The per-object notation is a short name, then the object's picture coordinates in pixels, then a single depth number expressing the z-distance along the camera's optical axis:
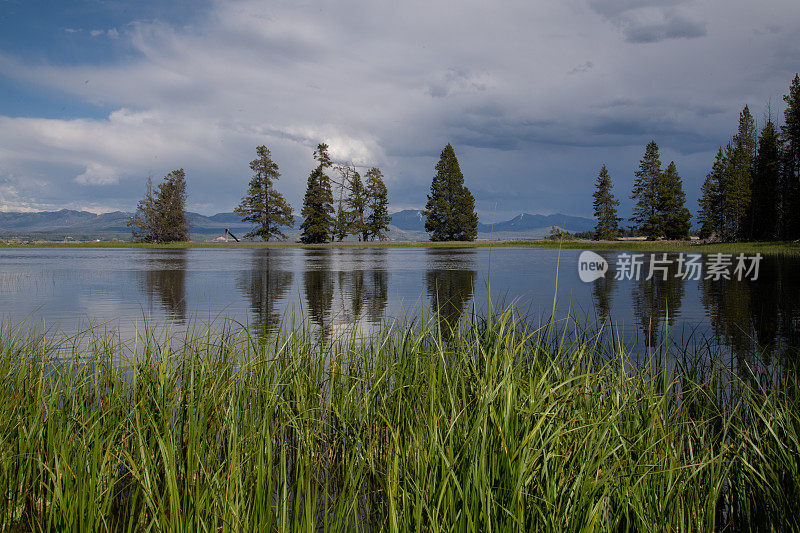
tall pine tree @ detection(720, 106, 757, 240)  60.47
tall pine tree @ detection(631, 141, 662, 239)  61.41
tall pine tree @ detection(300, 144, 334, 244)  62.53
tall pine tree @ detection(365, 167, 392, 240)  63.97
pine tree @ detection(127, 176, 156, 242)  64.56
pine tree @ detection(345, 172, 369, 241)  63.97
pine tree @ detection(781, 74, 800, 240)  46.62
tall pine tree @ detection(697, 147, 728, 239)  68.21
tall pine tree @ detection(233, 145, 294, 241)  63.44
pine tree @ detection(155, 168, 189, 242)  64.38
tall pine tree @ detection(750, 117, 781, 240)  55.19
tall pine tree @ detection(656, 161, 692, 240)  60.69
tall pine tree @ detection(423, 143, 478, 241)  67.00
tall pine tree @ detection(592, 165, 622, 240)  65.06
